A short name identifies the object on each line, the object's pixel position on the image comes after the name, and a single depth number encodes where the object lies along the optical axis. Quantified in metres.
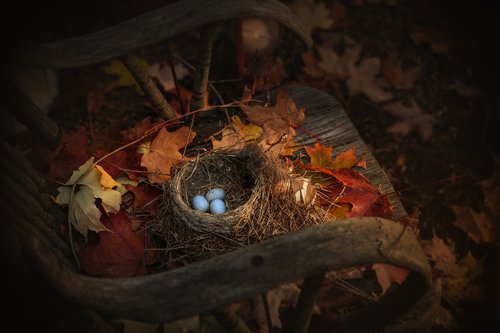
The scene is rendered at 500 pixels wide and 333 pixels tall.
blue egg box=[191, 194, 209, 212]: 1.45
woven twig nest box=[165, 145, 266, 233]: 1.29
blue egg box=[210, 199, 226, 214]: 1.43
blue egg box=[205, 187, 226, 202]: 1.50
